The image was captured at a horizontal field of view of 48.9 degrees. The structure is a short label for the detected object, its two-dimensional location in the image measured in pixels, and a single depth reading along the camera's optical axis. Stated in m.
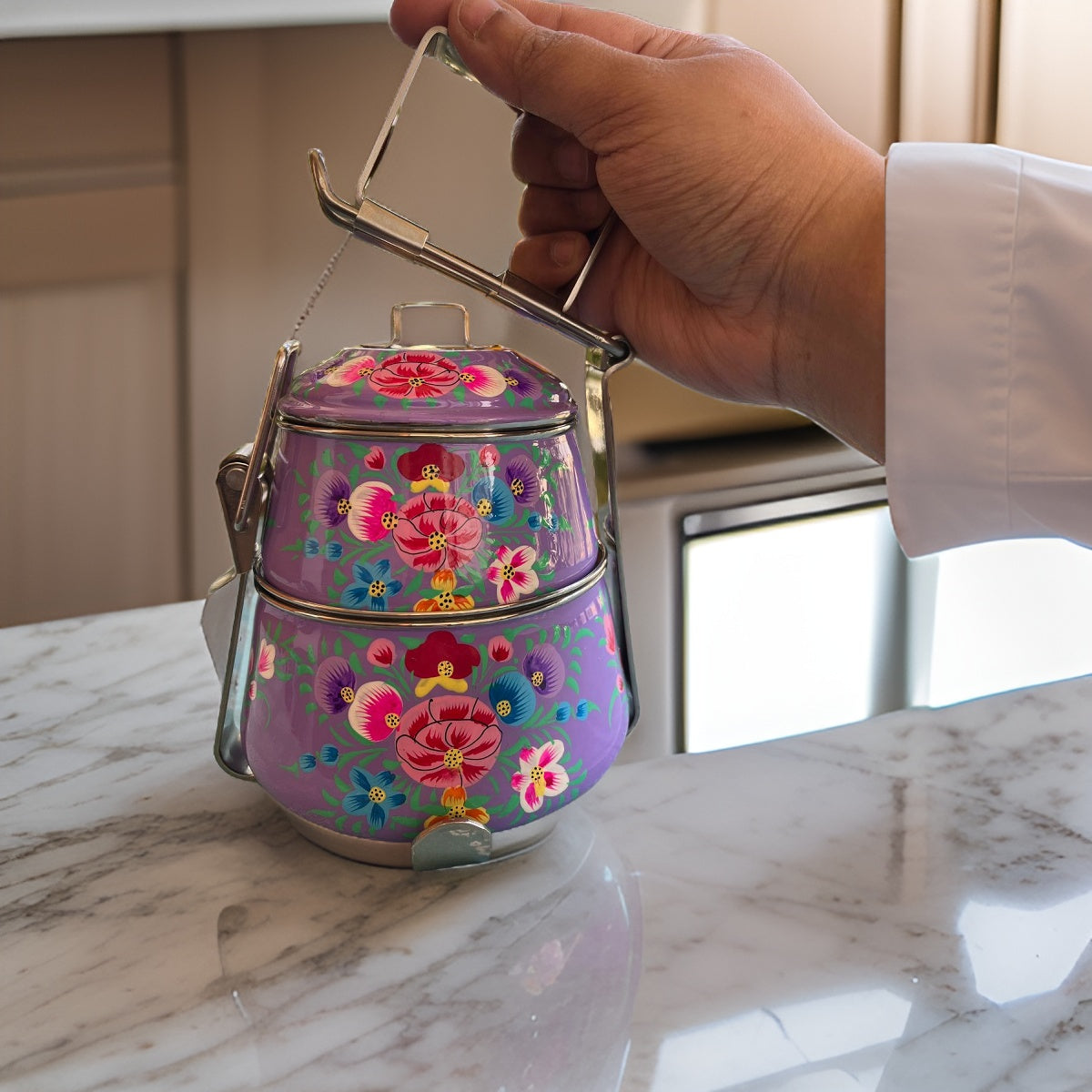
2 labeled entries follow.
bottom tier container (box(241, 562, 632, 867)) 0.48
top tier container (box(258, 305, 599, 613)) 0.47
